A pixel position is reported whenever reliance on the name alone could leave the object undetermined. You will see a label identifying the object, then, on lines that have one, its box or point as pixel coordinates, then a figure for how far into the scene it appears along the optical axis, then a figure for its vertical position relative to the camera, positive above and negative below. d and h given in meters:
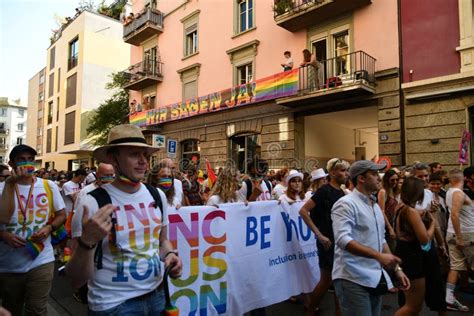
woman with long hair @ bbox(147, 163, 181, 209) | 4.75 -0.08
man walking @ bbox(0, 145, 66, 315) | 3.13 -0.61
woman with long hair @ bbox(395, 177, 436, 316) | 3.44 -0.66
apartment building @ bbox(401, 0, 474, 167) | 10.98 +3.11
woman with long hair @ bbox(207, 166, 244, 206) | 4.71 -0.18
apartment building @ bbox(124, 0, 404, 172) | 13.02 +4.28
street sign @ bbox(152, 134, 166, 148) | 12.59 +1.20
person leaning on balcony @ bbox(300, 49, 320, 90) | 13.77 +4.04
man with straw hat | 2.03 -0.40
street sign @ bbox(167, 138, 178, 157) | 12.52 +0.95
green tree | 28.08 +4.68
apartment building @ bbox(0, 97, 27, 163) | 72.69 +10.39
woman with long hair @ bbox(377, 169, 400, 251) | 5.82 -0.34
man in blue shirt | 2.83 -0.58
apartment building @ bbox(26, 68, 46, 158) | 45.22 +8.41
